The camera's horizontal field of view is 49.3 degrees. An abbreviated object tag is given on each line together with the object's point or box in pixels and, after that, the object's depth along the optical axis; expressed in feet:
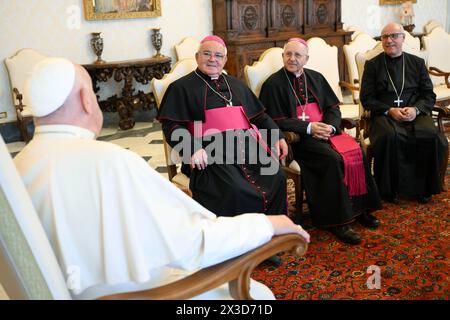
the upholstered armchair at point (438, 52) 22.67
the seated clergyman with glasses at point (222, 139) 10.59
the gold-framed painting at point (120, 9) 24.16
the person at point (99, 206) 4.76
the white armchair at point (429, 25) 37.70
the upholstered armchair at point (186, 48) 26.58
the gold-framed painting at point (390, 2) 35.23
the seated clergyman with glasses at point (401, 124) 13.41
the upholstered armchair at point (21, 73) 22.16
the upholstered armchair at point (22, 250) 3.91
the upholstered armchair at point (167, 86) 11.45
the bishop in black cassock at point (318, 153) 11.64
